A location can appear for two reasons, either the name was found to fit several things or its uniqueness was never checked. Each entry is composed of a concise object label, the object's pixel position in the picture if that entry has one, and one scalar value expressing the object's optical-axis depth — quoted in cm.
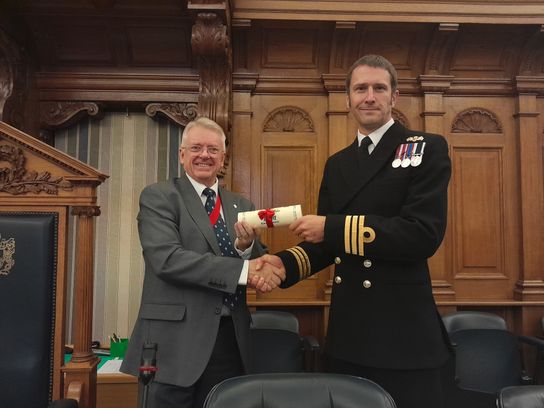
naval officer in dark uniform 128
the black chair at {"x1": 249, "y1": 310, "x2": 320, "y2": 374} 246
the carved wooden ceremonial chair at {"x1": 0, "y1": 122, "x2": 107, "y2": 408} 164
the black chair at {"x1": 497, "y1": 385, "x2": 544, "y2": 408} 107
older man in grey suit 149
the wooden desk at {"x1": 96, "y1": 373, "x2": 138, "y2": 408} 251
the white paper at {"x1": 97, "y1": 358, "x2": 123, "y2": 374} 253
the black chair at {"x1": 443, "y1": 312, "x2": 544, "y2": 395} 256
